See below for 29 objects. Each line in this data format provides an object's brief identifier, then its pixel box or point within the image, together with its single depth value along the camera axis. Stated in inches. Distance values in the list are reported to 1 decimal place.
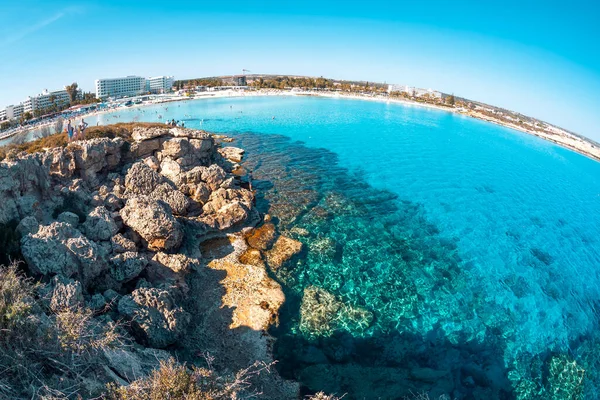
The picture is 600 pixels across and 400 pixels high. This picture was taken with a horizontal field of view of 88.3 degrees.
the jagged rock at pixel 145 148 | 1013.8
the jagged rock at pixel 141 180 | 814.5
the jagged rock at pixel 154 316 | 437.7
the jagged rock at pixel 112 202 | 720.0
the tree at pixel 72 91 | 3614.7
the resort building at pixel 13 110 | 4128.9
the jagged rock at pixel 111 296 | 464.4
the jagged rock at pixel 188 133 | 1141.2
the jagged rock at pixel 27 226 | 488.4
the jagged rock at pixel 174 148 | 1049.5
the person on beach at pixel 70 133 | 926.0
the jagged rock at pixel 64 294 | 362.9
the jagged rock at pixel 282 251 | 687.1
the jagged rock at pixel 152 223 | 637.9
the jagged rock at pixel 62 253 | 435.8
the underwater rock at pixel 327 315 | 531.5
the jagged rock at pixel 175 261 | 594.2
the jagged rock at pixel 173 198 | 800.3
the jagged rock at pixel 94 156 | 806.5
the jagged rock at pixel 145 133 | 1038.4
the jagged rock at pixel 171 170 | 941.8
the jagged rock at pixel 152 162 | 1003.8
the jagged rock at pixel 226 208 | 792.9
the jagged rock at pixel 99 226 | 581.0
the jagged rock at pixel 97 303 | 432.1
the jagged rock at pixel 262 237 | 741.9
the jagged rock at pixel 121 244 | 576.1
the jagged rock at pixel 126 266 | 521.3
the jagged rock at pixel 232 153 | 1458.7
